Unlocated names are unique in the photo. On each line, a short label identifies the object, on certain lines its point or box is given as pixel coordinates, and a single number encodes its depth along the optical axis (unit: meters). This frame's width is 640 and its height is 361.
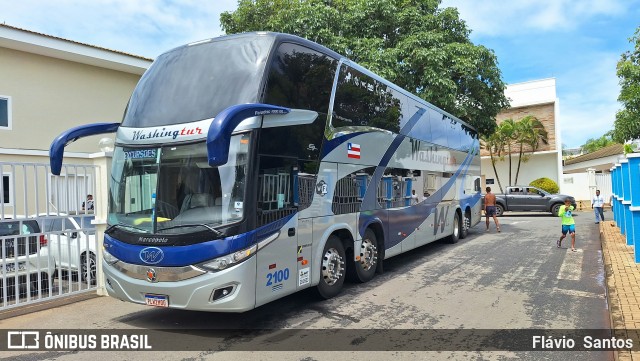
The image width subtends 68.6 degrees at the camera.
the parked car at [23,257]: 6.70
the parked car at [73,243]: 7.38
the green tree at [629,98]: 15.99
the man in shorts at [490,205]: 17.31
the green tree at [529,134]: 31.55
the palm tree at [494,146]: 31.98
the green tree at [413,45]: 15.66
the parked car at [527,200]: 24.28
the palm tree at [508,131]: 31.30
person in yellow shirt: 11.91
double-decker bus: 5.46
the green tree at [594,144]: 77.13
